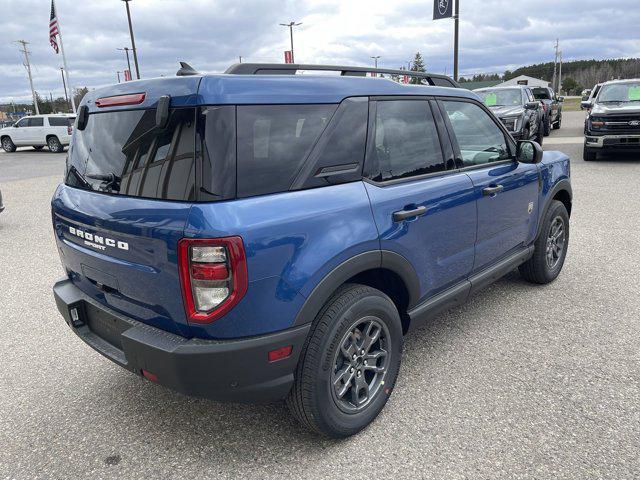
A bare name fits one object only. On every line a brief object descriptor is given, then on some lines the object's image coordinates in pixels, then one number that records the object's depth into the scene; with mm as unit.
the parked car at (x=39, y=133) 22373
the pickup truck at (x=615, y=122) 11094
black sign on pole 17312
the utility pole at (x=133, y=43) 28466
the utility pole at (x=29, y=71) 54219
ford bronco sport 2008
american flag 29386
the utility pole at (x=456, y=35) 17922
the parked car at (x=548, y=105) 17484
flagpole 29969
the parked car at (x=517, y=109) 12148
